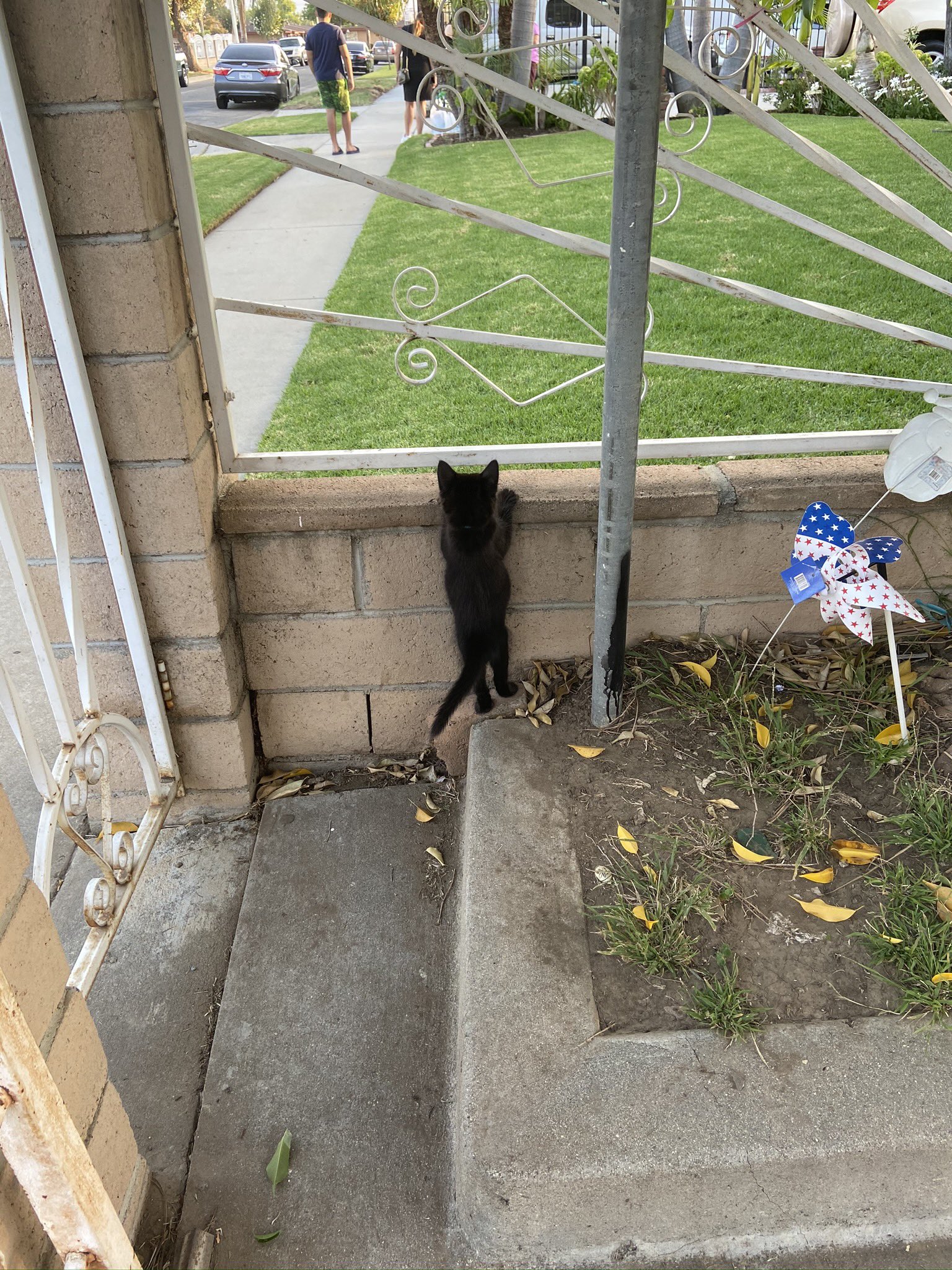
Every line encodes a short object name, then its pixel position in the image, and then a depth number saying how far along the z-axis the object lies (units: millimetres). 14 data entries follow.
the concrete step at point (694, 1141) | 1599
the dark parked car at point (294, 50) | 33200
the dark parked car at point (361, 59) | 29766
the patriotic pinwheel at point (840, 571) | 2273
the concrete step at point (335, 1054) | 1783
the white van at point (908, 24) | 13156
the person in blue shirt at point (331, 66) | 9461
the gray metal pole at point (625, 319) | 1834
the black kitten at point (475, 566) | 2422
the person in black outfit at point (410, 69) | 9531
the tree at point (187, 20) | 34816
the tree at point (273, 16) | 50719
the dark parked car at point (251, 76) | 19922
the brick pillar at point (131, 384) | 1848
